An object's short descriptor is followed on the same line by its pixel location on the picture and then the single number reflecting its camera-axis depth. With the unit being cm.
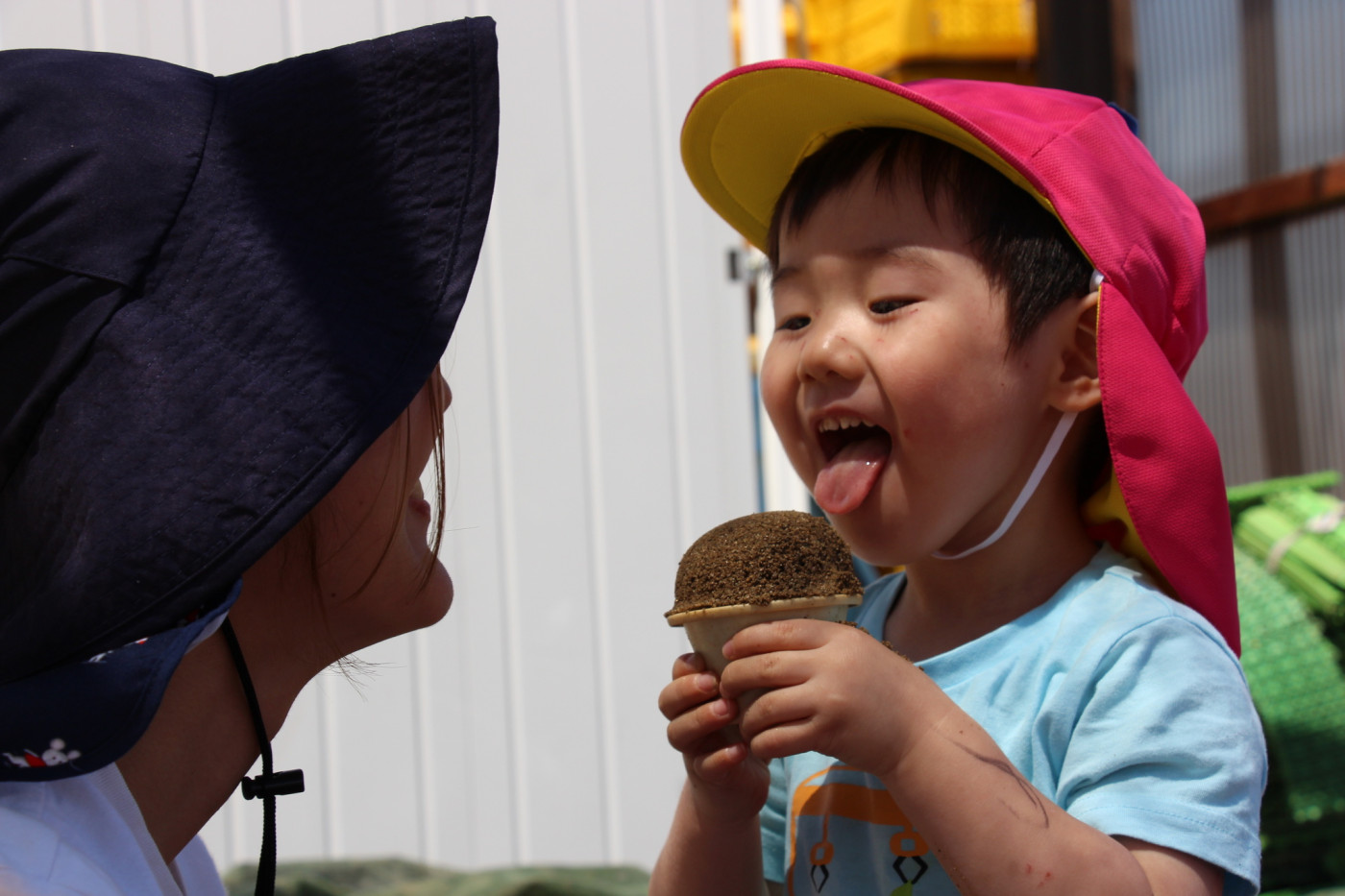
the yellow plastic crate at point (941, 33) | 583
